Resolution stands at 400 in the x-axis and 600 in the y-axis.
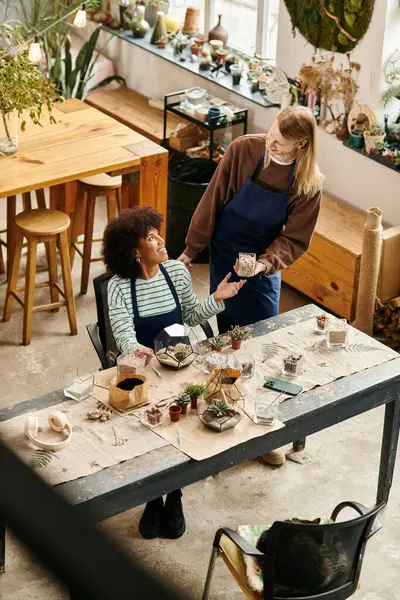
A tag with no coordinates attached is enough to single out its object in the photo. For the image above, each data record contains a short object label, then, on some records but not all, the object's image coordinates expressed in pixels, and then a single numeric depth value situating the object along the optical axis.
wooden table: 4.80
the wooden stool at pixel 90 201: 5.36
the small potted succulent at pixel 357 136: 5.45
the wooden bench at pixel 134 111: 6.65
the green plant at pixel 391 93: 5.30
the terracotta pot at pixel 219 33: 6.69
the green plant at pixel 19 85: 4.62
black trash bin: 5.90
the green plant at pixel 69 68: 6.78
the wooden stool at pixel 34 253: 4.89
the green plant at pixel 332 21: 5.27
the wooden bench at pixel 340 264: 5.18
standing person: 3.66
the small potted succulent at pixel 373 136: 5.36
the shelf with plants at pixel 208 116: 6.00
